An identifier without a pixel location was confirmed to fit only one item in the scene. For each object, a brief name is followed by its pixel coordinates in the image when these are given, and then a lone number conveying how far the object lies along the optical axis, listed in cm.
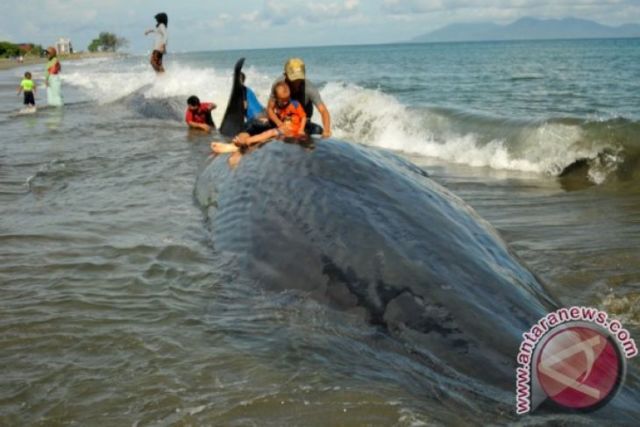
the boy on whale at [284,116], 618
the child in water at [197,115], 1408
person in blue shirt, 1045
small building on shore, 14585
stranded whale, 267
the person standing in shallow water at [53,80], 2059
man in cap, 726
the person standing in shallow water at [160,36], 1938
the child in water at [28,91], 1923
